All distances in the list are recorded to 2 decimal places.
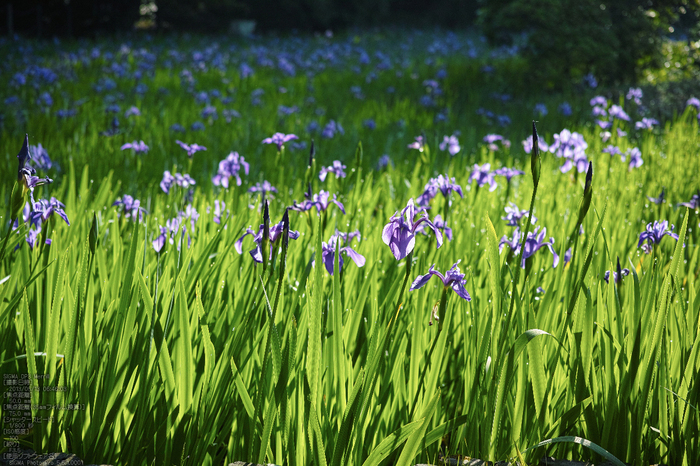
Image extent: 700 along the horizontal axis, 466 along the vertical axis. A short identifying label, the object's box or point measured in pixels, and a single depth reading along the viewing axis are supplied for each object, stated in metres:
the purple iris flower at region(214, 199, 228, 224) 4.32
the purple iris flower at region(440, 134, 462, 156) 6.98
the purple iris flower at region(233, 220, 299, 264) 2.46
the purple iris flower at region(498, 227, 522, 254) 3.37
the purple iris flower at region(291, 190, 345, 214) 3.54
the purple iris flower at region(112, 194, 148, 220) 4.20
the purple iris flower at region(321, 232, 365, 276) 2.77
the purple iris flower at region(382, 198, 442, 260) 2.05
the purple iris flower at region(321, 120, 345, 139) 8.54
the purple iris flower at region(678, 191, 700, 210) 5.06
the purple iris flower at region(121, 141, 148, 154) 6.08
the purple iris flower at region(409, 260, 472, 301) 2.48
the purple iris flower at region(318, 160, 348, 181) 4.93
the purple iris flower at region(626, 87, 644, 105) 11.35
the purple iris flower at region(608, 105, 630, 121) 8.84
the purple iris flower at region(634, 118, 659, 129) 9.16
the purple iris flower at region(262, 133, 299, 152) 4.85
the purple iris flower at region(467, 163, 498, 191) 5.16
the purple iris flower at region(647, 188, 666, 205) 5.50
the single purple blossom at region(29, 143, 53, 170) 5.07
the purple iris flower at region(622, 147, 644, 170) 7.03
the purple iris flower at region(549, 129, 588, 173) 6.32
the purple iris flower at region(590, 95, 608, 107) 10.23
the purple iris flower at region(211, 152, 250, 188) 5.14
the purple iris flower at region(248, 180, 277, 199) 4.62
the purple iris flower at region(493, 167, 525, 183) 5.10
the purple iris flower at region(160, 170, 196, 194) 5.09
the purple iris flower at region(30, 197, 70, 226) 2.92
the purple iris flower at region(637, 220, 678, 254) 3.49
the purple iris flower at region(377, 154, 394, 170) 7.49
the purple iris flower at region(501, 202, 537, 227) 4.10
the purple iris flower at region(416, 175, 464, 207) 3.97
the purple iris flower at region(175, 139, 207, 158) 5.41
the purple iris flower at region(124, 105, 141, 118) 9.35
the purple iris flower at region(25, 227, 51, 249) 3.24
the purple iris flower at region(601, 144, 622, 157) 7.09
